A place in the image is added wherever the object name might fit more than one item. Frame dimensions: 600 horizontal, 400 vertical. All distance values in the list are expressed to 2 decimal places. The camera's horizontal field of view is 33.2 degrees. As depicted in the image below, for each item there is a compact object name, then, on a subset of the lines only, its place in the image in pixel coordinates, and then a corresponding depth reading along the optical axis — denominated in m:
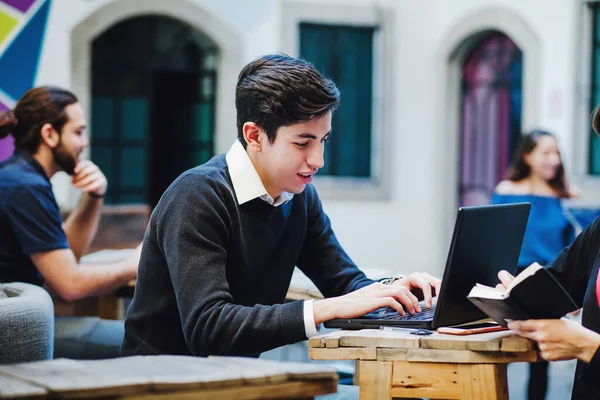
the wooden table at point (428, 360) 2.04
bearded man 3.36
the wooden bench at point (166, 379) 1.47
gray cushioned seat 2.42
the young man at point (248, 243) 2.20
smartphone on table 2.15
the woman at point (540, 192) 5.63
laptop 2.14
